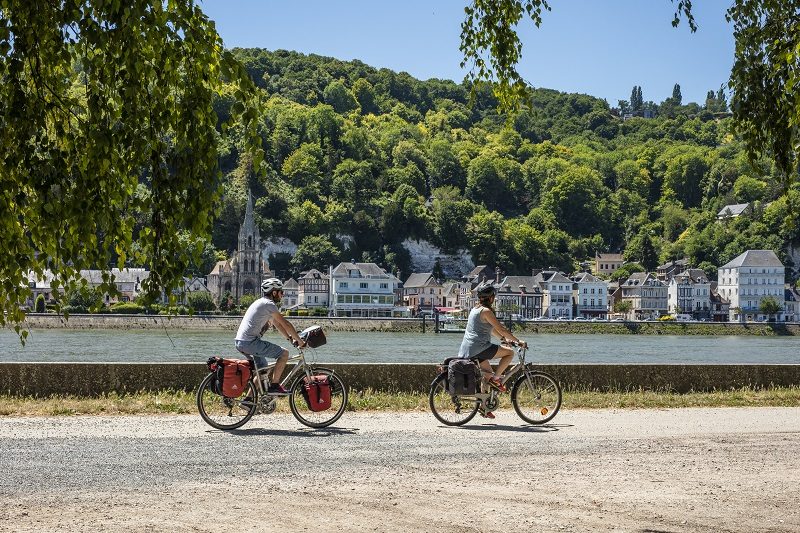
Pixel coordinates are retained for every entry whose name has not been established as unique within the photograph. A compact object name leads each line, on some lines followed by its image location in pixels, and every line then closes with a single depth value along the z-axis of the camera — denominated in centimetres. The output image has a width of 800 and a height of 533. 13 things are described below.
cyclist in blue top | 1138
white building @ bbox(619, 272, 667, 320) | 16000
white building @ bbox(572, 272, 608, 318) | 15912
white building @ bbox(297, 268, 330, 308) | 15312
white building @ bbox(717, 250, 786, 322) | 15725
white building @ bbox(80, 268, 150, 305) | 13175
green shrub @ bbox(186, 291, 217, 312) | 12394
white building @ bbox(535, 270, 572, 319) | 15850
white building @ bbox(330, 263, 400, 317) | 15125
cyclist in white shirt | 1083
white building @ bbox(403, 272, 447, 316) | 16475
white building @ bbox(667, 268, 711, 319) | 15912
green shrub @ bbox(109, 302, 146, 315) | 11431
